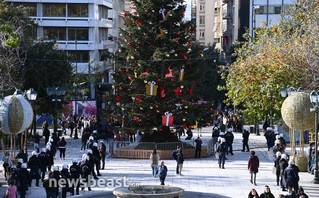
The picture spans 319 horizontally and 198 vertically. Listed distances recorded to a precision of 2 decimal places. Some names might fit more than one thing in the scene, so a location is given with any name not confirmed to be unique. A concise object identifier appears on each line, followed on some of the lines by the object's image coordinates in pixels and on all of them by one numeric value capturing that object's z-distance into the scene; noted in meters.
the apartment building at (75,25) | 73.94
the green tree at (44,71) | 47.38
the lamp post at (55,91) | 42.75
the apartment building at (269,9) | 78.81
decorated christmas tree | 37.34
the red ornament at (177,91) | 38.00
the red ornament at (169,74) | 37.57
